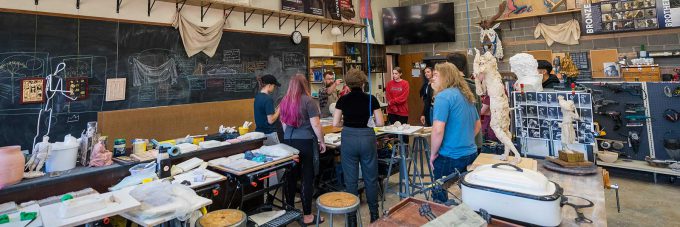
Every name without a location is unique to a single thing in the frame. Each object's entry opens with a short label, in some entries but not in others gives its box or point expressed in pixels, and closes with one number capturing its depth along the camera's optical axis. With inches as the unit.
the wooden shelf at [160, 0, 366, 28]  162.3
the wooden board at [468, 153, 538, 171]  77.4
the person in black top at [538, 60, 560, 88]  127.6
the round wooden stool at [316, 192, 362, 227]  85.4
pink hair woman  112.6
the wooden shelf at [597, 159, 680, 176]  145.7
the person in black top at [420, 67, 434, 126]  170.7
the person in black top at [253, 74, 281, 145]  127.8
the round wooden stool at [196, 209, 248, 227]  77.7
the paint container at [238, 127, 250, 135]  127.5
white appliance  47.2
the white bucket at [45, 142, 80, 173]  80.1
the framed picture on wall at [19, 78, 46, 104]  116.1
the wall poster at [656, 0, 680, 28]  174.6
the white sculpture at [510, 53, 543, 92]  91.7
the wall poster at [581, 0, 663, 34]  181.9
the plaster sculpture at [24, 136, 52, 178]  79.8
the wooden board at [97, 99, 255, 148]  130.5
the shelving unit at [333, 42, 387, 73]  241.3
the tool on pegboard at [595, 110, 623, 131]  163.3
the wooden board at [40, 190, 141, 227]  58.1
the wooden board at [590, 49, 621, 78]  203.0
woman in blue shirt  82.6
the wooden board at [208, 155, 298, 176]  94.9
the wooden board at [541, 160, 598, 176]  72.1
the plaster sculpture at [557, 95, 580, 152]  78.6
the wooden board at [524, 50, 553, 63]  225.0
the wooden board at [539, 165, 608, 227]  51.9
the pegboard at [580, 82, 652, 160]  158.1
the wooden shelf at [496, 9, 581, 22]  209.9
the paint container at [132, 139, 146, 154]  98.7
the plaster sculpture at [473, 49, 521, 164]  82.7
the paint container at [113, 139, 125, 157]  96.8
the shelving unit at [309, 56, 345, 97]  220.9
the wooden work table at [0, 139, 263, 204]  73.5
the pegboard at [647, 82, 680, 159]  148.9
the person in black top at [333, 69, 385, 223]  103.2
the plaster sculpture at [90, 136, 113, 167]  86.8
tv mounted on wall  263.6
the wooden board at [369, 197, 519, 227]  51.5
